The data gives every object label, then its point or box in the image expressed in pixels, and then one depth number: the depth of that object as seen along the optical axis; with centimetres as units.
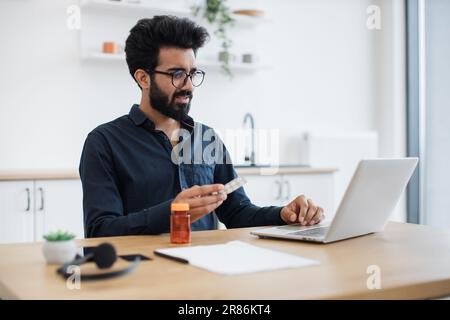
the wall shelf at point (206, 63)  374
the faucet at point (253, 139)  416
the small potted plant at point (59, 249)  129
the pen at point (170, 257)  131
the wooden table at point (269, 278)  105
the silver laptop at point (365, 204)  153
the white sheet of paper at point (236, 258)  124
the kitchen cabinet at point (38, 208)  309
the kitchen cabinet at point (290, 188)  379
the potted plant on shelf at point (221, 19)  411
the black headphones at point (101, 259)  118
